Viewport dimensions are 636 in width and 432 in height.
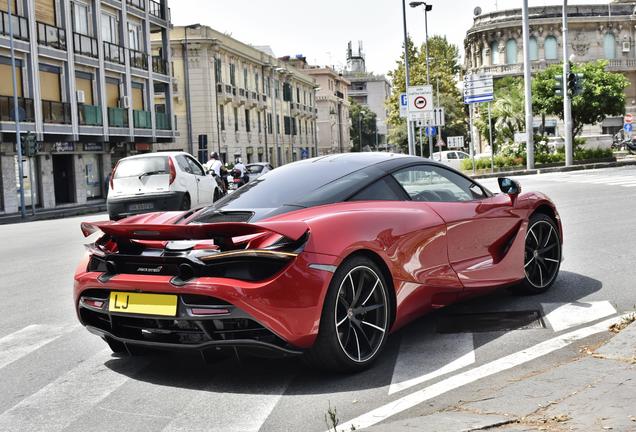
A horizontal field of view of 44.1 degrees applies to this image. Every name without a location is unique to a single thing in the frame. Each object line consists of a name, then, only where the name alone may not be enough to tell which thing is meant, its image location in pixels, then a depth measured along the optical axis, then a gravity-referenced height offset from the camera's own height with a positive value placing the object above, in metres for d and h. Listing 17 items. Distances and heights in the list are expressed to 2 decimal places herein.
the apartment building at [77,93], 34.00 +3.47
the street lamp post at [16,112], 31.48 +2.27
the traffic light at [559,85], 34.59 +2.52
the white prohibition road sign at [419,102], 31.17 +1.86
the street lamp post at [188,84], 55.31 +5.30
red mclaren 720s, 4.41 -0.67
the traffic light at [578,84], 33.88 +2.46
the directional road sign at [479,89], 37.69 +2.75
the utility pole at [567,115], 35.03 +1.23
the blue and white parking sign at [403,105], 32.41 +1.91
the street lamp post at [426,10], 60.00 +10.57
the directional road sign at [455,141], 51.47 +0.38
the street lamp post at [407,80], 36.34 +3.47
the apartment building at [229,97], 56.16 +4.72
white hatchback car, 18.14 -0.58
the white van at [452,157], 46.16 -0.64
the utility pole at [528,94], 35.06 +2.23
